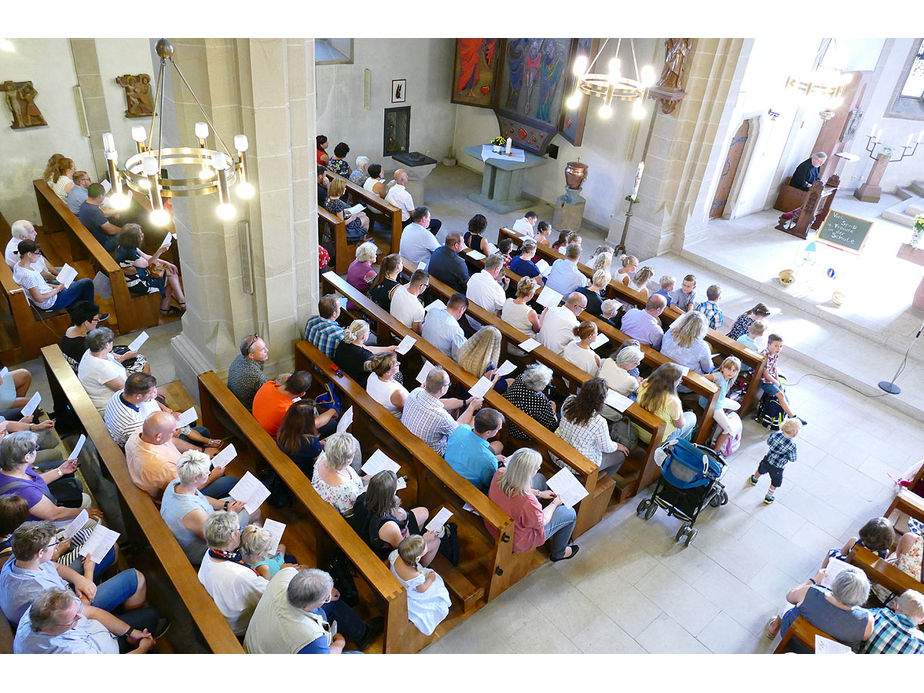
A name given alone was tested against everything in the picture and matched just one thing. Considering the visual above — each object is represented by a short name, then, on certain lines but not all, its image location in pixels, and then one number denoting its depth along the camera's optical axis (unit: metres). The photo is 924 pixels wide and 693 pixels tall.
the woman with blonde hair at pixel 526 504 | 4.33
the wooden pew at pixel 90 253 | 6.97
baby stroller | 5.10
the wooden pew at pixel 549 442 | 4.96
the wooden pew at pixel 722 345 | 6.63
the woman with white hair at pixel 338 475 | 4.16
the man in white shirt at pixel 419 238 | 7.96
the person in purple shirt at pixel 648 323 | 6.57
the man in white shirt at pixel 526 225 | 8.55
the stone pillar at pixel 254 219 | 4.77
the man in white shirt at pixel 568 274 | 7.27
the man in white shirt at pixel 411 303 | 6.34
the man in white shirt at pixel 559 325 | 6.24
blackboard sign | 8.80
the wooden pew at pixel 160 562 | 3.43
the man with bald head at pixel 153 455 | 4.16
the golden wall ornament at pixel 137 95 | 9.26
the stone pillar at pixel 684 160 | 8.88
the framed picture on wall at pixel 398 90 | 11.96
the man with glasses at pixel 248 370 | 5.16
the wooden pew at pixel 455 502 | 4.51
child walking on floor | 5.53
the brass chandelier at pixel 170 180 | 3.37
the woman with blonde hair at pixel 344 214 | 8.91
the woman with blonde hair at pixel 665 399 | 5.47
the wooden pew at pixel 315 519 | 3.79
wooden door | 10.45
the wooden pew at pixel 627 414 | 5.55
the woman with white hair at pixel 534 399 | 5.40
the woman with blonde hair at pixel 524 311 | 6.53
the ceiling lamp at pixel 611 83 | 6.27
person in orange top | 4.91
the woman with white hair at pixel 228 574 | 3.54
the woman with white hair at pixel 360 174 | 9.97
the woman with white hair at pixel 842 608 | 3.92
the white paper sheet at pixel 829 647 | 3.90
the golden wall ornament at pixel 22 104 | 8.30
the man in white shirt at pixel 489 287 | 6.88
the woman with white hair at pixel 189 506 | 3.92
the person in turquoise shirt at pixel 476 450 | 4.60
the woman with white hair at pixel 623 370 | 5.72
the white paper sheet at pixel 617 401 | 5.52
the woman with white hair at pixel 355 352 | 5.58
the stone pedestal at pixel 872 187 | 13.08
